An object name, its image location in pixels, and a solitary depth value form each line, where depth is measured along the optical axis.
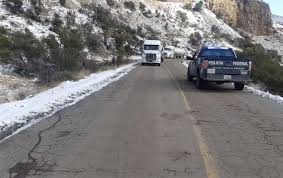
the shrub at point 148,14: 105.60
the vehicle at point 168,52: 79.31
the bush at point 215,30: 119.50
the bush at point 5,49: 31.73
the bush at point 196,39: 106.31
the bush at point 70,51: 35.03
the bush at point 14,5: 57.95
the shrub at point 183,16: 117.50
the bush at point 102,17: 78.25
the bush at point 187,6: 124.12
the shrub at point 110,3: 95.44
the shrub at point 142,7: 105.78
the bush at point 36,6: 62.82
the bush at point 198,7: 126.60
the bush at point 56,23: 56.75
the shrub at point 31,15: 58.32
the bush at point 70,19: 65.31
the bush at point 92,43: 61.75
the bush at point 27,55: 31.17
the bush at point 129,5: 101.56
